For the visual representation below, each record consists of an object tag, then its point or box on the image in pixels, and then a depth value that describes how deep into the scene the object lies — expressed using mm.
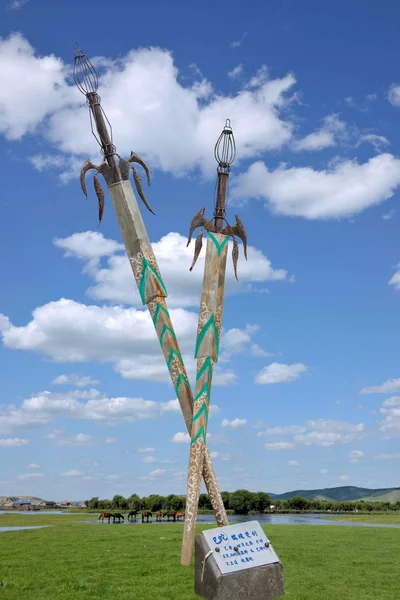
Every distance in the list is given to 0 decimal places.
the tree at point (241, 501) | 35344
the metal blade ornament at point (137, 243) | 10242
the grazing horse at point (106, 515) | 24797
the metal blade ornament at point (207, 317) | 9680
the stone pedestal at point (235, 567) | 7996
